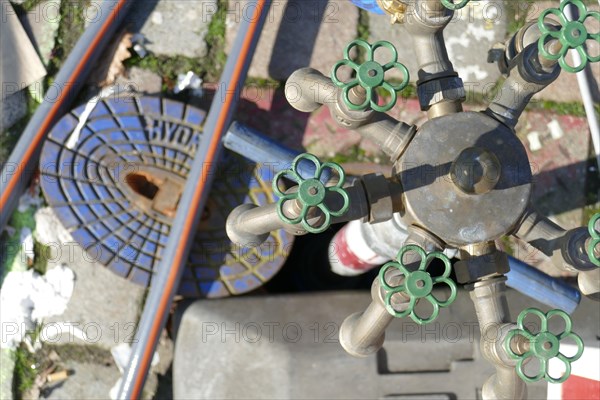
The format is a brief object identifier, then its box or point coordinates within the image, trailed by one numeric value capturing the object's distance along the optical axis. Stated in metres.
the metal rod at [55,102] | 2.31
